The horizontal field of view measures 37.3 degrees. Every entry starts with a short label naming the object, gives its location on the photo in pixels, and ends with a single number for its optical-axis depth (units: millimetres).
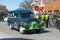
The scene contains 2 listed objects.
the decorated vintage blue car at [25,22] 7657
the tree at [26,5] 34002
